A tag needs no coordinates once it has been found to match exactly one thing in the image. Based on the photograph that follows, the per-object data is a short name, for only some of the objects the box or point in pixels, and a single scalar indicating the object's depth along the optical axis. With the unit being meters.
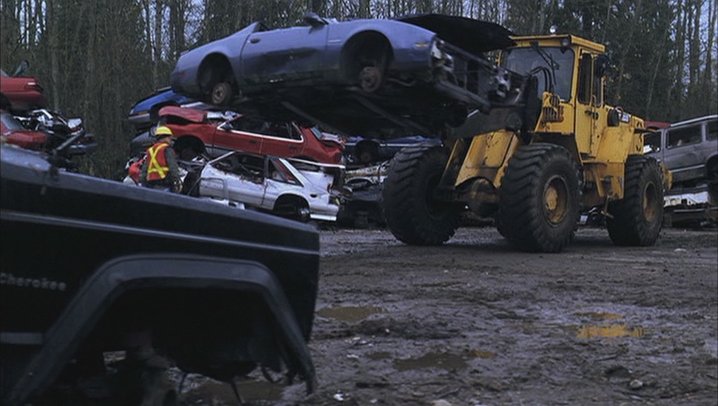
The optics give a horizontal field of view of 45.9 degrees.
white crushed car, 14.48
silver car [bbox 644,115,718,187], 19.38
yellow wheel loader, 10.59
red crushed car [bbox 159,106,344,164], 16.30
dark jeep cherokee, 2.49
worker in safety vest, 10.90
